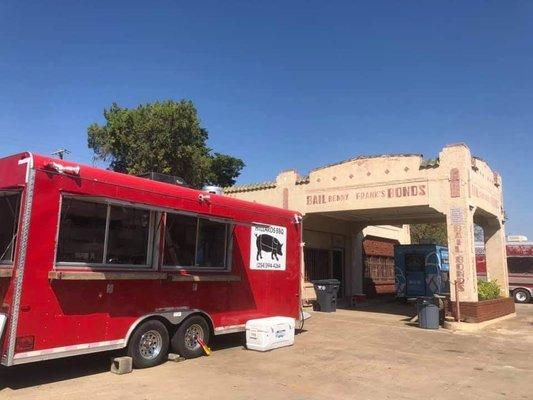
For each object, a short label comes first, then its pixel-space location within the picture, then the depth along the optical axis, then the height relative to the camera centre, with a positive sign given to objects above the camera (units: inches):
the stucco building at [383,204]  591.5 +117.4
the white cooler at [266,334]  394.3 -42.0
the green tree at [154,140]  1010.1 +306.3
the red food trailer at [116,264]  264.1 +11.2
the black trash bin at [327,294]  725.9 -15.2
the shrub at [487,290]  642.8 -4.4
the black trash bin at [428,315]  570.6 -34.6
